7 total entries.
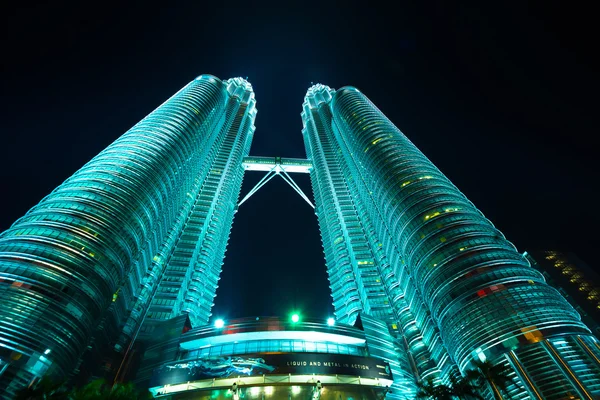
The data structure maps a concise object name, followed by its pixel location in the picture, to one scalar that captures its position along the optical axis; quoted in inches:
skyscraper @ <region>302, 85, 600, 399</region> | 2118.6
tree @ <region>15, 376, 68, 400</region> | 1270.9
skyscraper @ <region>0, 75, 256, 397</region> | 2090.3
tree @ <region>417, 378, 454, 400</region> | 1665.8
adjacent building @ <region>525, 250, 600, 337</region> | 4106.8
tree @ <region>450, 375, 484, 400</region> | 1659.7
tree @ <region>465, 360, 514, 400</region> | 1651.9
